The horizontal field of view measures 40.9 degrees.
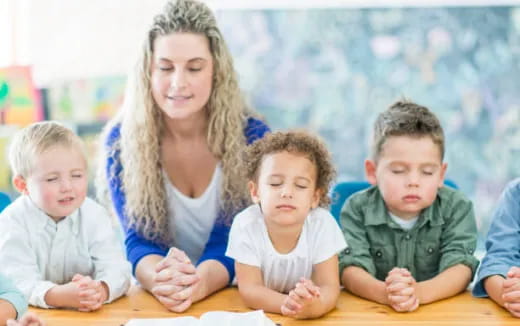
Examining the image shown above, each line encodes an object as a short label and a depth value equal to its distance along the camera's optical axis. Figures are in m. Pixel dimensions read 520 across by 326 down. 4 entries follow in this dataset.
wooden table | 1.40
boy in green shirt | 1.65
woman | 1.83
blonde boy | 1.48
